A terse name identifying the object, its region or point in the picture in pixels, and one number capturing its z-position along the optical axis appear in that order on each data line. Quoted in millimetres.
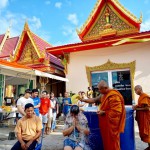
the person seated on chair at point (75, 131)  3162
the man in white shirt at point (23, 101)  4789
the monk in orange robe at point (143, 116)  3775
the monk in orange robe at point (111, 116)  3057
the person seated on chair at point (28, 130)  3092
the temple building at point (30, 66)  9284
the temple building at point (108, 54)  7707
